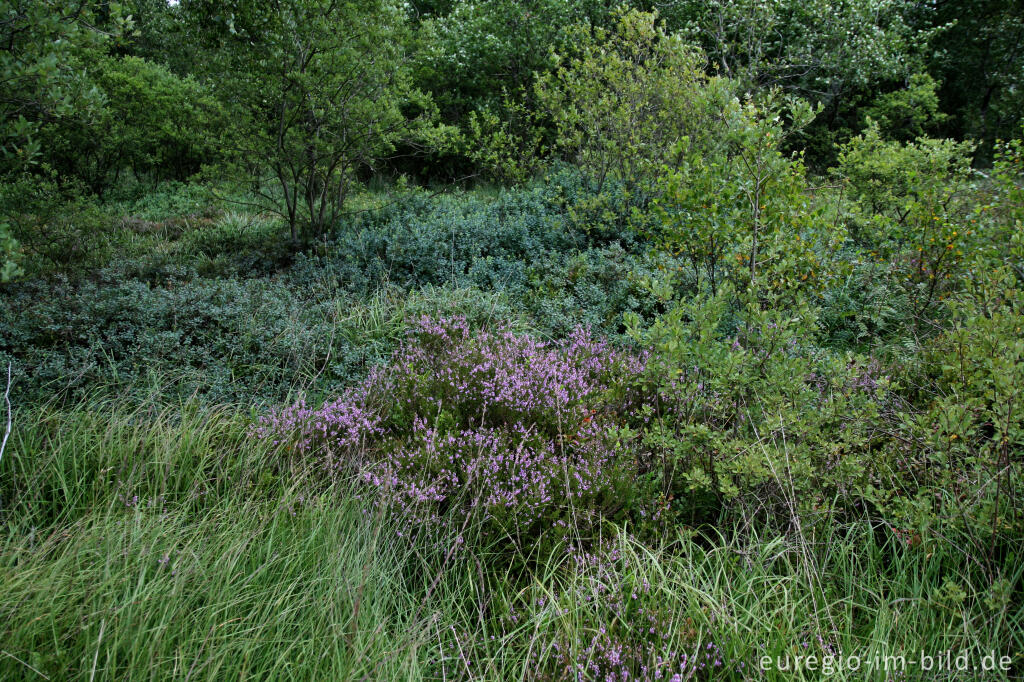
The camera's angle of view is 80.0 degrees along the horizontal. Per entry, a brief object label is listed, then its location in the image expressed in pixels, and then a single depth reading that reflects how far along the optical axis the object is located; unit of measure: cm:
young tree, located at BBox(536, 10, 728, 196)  720
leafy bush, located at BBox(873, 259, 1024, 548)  230
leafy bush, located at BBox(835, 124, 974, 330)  442
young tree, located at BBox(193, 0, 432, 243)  652
